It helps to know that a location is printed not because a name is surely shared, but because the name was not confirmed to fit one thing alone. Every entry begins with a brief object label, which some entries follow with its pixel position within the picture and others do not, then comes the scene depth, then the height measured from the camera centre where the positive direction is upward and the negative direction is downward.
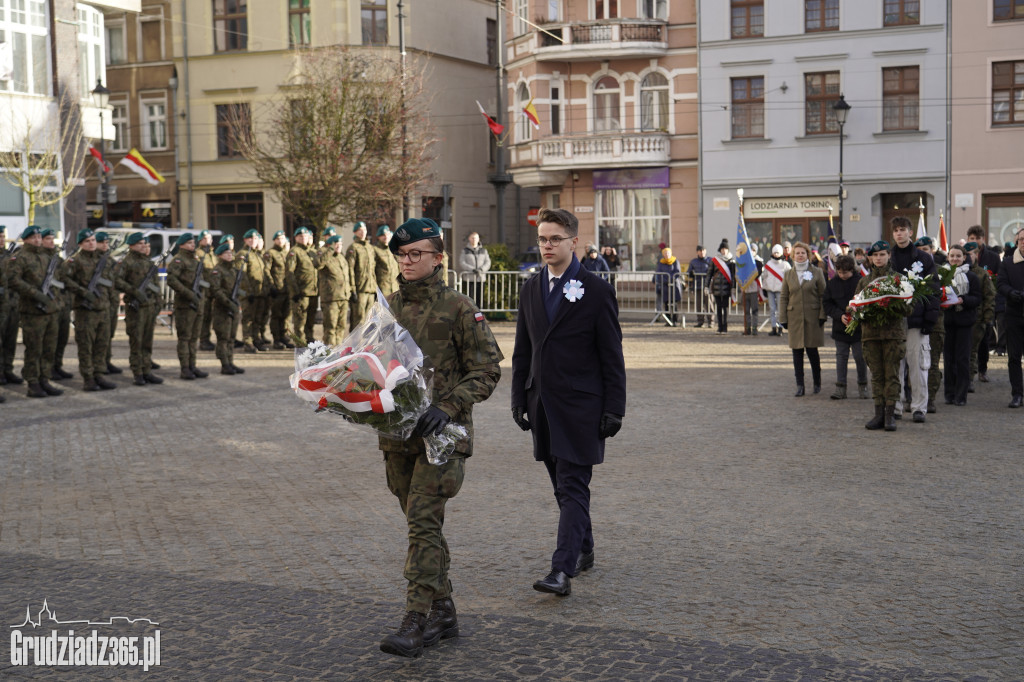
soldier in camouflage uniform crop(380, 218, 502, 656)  5.41 -0.67
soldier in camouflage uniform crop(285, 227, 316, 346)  21.36 -0.42
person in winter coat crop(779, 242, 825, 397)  14.63 -0.80
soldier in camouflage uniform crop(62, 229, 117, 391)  16.23 -0.70
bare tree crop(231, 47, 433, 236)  31.30 +2.92
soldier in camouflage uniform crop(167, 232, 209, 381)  17.19 -0.77
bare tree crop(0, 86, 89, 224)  30.10 +2.84
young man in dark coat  6.39 -0.64
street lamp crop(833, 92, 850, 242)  34.34 +4.03
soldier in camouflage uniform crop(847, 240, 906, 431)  11.91 -1.11
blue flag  24.58 -0.33
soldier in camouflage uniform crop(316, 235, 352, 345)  19.50 -0.53
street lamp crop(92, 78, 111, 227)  32.34 +4.45
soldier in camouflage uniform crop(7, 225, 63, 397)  15.58 -0.68
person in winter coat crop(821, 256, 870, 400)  14.00 -0.81
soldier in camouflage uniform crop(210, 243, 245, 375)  18.09 -0.80
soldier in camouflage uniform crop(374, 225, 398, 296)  20.14 -0.25
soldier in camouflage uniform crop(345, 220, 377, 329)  19.75 -0.27
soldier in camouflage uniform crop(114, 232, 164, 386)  16.77 -0.74
